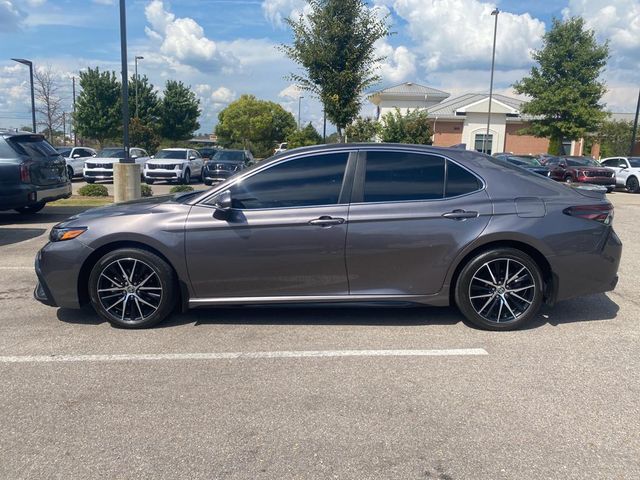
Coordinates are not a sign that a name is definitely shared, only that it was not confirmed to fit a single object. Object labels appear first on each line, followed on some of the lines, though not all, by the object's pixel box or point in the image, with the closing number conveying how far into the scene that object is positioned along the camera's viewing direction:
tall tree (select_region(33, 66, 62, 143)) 41.88
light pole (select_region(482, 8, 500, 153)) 37.30
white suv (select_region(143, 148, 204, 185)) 23.77
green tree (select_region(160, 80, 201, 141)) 50.38
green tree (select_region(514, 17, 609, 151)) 33.91
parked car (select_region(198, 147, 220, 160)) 40.76
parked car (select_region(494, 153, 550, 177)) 24.23
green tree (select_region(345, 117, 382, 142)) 21.77
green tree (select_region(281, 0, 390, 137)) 17.89
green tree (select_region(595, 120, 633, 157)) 45.44
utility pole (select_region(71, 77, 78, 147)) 46.11
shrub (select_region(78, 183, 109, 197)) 16.56
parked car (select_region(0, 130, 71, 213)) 10.50
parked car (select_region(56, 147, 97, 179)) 25.84
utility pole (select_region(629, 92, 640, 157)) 34.88
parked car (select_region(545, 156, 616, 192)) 24.11
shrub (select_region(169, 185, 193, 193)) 15.38
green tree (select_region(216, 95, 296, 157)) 68.94
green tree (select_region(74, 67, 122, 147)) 45.56
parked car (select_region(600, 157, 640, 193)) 24.34
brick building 45.38
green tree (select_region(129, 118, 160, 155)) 44.33
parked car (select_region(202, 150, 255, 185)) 22.64
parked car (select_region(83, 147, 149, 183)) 23.25
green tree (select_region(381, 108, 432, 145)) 24.11
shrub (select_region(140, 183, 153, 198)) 16.69
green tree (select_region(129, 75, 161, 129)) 47.56
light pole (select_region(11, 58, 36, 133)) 28.33
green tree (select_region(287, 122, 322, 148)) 40.31
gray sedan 4.83
